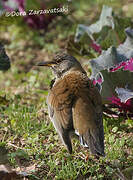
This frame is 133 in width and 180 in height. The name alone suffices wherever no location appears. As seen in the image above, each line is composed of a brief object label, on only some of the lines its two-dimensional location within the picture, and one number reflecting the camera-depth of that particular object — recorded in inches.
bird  291.9
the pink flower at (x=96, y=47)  456.9
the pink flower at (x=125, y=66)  357.1
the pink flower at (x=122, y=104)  357.7
